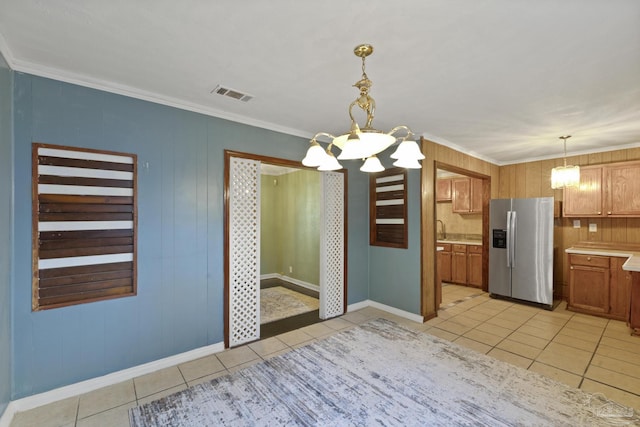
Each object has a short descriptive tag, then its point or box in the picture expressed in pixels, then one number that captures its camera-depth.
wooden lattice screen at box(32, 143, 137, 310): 2.20
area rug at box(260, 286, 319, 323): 4.20
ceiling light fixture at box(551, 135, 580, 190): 3.96
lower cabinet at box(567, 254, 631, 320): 3.95
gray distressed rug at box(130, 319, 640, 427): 2.02
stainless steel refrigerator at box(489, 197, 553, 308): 4.49
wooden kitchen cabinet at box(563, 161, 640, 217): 4.14
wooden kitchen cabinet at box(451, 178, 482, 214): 5.90
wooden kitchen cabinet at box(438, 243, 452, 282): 6.09
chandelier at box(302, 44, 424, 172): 1.64
